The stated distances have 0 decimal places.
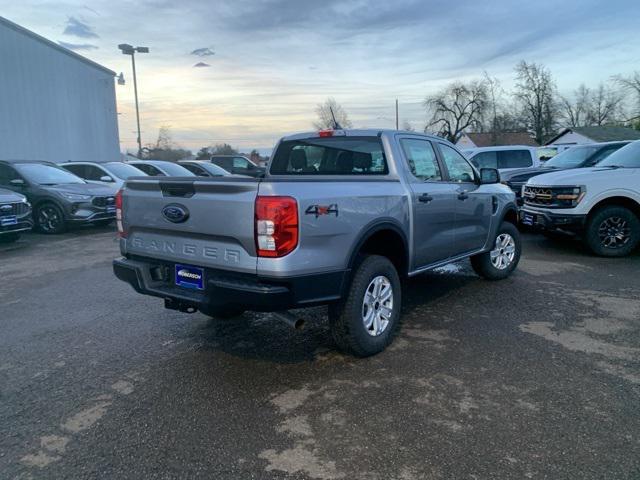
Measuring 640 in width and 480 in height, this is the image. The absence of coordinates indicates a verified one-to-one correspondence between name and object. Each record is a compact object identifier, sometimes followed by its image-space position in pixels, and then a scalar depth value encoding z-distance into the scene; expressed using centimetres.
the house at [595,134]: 4845
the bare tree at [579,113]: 8238
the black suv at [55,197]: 1123
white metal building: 1733
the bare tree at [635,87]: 6344
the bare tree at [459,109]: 7219
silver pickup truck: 326
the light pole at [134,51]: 2514
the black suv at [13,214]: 922
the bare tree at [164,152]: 5312
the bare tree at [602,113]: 8006
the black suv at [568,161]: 1098
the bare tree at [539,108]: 7206
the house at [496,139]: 7062
